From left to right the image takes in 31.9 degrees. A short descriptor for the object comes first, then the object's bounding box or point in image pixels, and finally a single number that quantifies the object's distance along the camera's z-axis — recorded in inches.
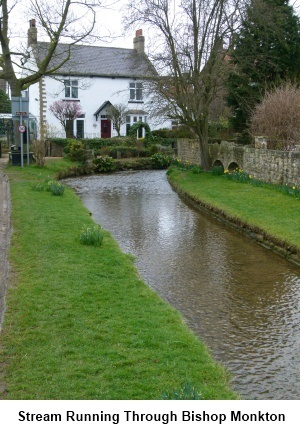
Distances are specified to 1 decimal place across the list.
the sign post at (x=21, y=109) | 960.3
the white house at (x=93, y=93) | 1705.2
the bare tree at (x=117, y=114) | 1720.0
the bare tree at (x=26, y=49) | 987.3
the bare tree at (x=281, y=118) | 841.5
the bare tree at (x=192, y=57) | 974.4
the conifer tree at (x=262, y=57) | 1050.7
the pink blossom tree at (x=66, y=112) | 1654.7
